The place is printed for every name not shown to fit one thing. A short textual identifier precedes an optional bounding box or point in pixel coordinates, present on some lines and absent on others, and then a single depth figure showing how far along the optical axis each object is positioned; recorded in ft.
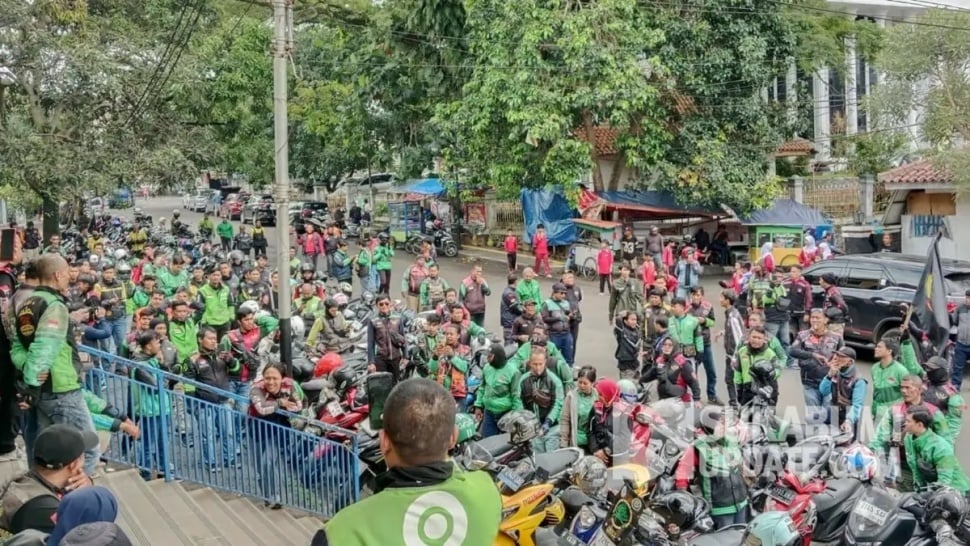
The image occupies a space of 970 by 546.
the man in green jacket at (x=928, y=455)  23.68
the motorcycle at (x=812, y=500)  22.47
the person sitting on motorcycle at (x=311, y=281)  48.37
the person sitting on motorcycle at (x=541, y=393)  28.96
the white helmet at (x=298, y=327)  42.82
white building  114.42
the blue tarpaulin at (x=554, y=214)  86.79
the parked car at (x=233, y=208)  149.18
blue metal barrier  26.78
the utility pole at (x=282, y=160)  34.73
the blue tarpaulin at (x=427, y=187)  104.88
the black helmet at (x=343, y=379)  33.71
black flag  35.01
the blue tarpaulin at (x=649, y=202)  82.07
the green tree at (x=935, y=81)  63.16
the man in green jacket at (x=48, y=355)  18.48
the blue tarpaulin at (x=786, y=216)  80.74
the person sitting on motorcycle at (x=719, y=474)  23.13
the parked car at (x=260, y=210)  131.54
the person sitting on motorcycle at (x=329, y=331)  41.63
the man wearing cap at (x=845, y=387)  30.48
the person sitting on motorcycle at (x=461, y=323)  37.63
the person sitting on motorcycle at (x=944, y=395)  26.76
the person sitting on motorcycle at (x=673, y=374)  33.96
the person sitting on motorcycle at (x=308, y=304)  44.52
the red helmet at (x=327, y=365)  36.26
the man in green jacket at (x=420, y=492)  8.14
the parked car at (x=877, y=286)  44.52
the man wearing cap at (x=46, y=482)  13.97
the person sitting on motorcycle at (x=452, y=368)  32.96
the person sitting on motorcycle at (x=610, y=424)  26.89
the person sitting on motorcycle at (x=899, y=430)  25.64
